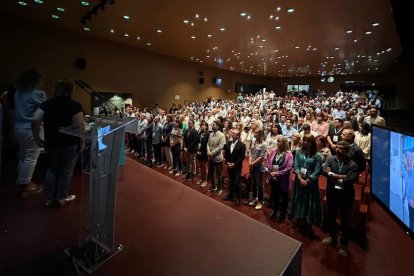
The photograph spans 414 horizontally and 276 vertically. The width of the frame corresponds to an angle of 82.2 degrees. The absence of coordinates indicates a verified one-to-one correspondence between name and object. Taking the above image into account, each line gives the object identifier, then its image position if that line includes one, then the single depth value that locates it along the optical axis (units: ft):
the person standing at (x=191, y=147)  17.58
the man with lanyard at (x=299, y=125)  20.39
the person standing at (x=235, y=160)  13.75
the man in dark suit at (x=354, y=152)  10.16
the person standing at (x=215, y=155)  15.25
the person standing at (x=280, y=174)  11.50
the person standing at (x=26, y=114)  8.38
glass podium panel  4.82
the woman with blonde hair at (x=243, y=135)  16.63
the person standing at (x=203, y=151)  16.51
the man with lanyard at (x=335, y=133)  17.17
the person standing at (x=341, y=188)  9.25
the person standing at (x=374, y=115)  18.78
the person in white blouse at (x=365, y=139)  14.97
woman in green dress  10.48
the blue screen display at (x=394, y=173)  3.16
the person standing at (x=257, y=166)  13.32
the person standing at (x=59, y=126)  7.41
